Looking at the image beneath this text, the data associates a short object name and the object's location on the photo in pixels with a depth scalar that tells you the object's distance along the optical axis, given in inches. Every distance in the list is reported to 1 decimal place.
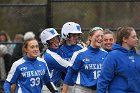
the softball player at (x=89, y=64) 695.4
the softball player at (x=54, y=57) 765.6
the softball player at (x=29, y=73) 678.9
